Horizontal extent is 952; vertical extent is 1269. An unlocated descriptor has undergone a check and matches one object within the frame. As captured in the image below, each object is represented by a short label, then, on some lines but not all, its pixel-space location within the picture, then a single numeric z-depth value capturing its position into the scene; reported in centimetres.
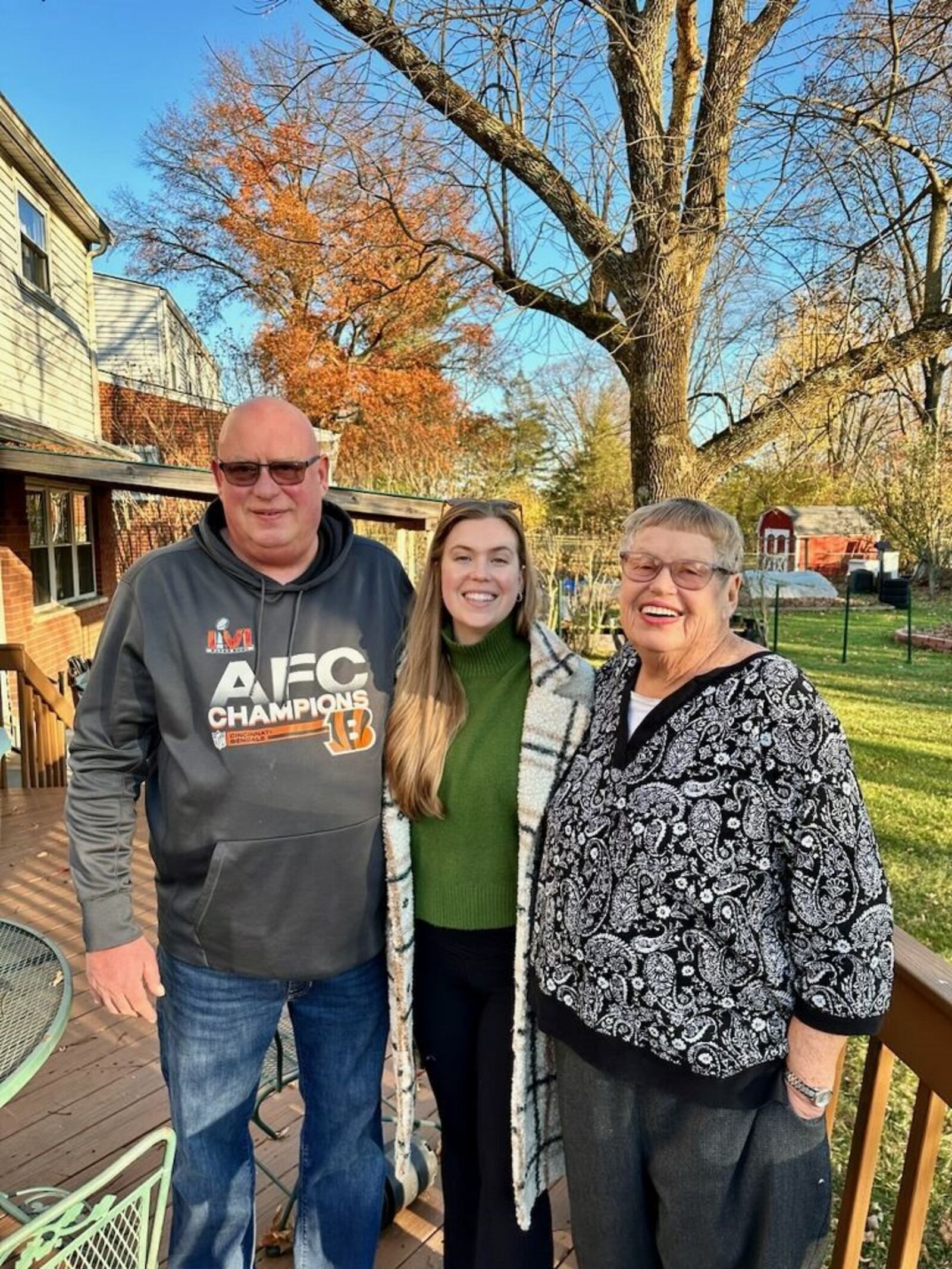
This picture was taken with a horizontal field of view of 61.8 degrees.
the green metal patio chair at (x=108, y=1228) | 89
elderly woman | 124
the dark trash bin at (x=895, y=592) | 2027
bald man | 157
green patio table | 146
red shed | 3231
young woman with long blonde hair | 162
